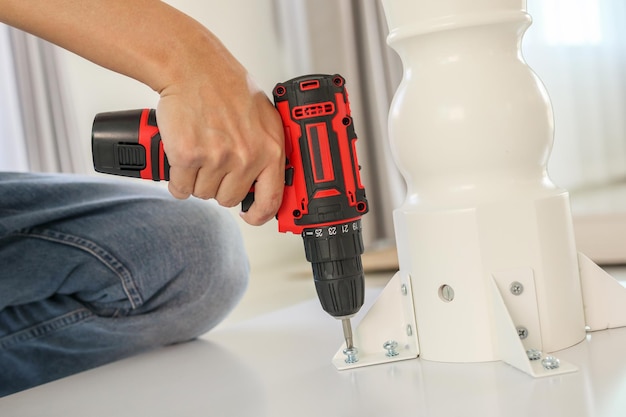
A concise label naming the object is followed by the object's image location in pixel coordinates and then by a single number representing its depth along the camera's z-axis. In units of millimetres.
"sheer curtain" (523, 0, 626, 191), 2918
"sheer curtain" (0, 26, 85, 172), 2719
